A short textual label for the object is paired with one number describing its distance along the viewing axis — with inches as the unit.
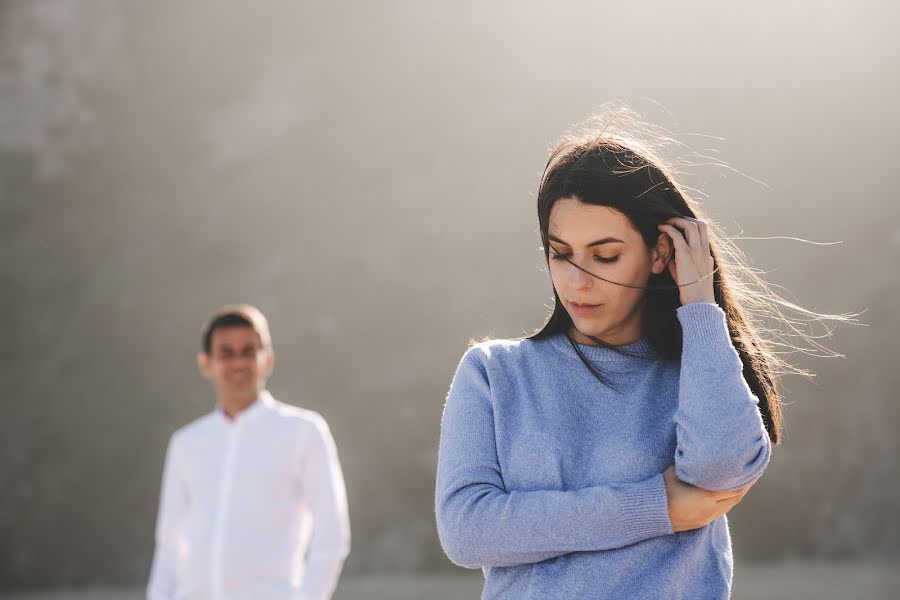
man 231.8
